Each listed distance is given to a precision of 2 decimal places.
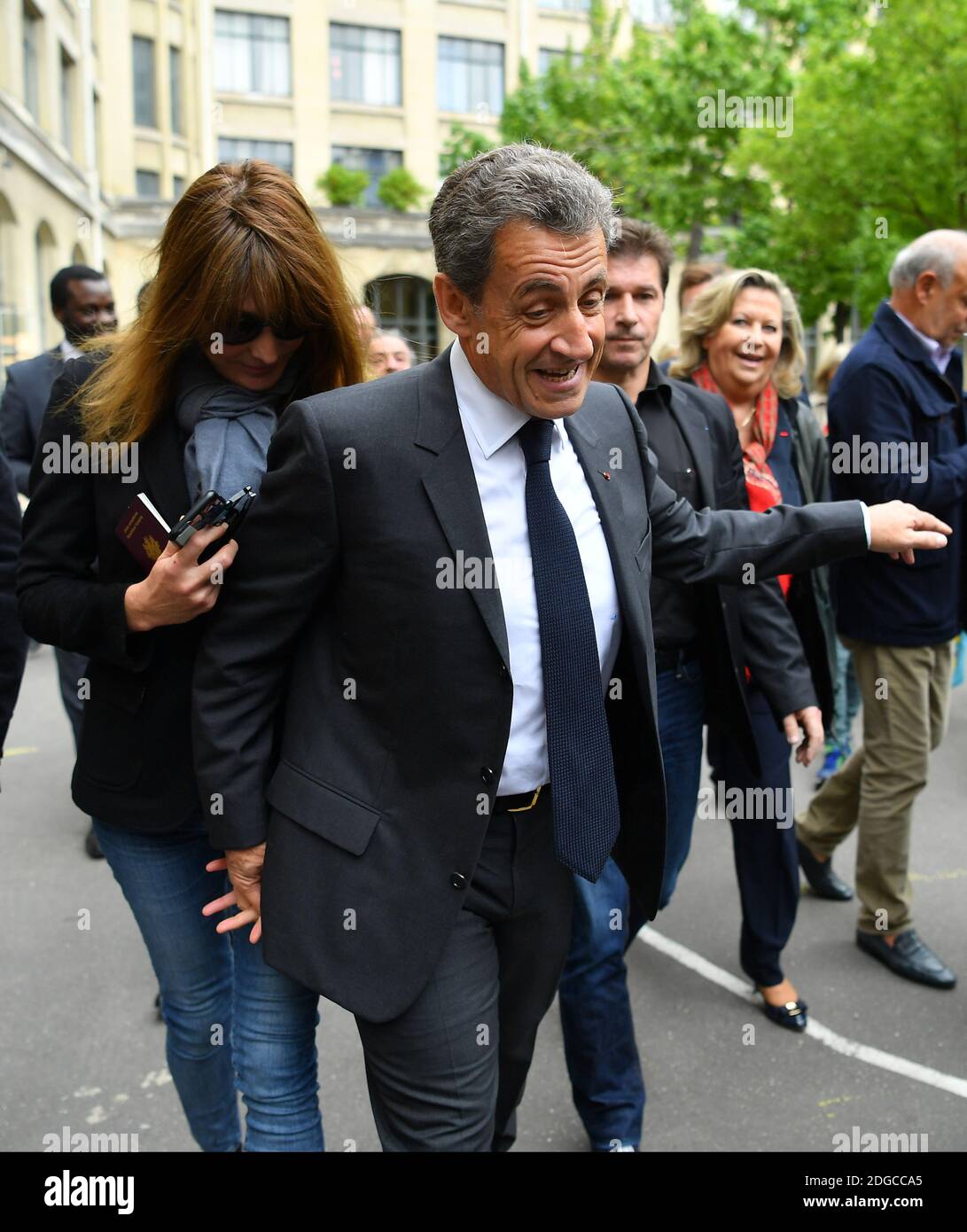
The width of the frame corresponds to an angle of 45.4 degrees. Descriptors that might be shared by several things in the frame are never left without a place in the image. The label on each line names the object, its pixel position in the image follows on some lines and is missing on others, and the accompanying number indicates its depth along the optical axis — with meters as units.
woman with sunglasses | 2.12
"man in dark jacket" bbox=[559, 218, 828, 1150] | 3.14
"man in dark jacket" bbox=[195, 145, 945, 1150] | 1.88
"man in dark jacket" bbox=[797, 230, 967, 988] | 3.65
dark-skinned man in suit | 4.91
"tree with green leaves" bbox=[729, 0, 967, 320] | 14.17
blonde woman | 3.54
